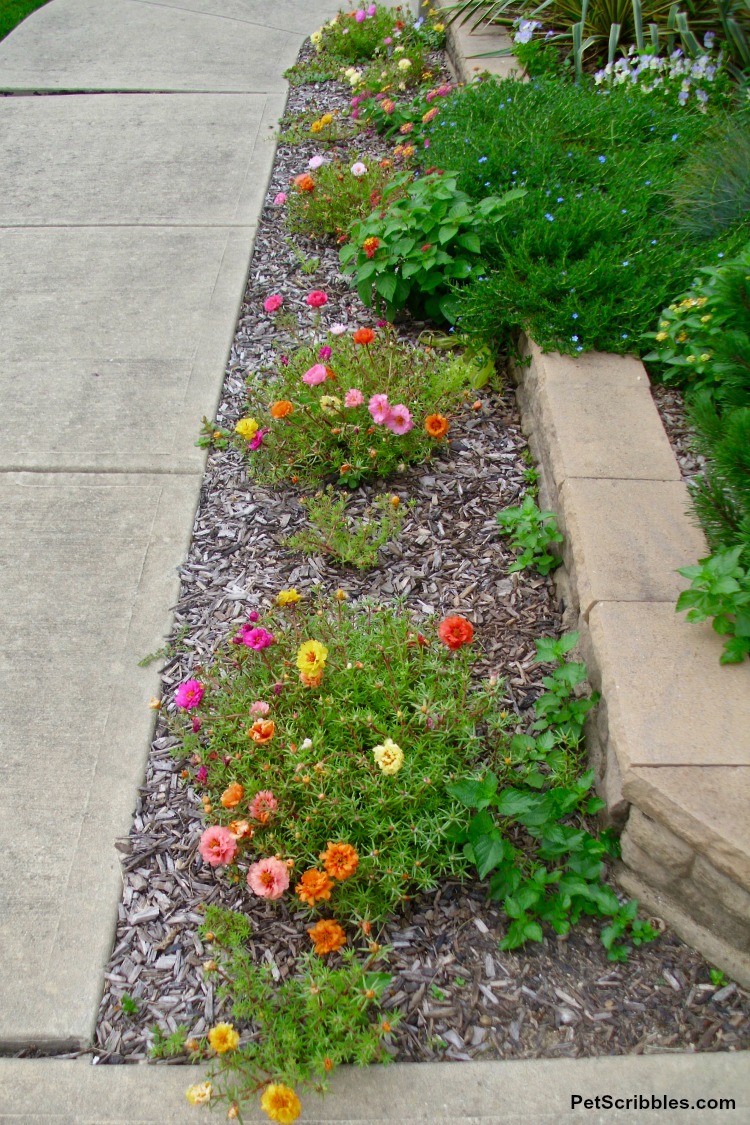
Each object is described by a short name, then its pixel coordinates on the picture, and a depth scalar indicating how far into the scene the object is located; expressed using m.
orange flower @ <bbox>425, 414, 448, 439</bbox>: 2.92
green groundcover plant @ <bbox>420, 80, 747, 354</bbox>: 3.24
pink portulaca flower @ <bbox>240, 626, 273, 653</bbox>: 2.21
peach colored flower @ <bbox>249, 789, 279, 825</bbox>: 2.05
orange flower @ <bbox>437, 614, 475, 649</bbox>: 2.13
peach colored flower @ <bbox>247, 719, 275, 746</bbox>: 2.06
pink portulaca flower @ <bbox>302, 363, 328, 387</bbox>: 2.96
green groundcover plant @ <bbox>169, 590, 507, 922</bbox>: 2.01
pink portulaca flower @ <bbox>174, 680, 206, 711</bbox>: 2.14
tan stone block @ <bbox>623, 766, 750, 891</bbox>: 1.81
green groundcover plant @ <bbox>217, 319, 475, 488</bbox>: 2.99
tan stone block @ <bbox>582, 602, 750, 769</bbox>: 1.99
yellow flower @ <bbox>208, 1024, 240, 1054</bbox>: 1.66
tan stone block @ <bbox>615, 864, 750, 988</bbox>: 1.93
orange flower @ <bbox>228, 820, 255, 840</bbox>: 1.97
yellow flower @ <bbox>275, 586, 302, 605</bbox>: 2.38
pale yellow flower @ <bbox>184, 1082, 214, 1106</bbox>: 1.65
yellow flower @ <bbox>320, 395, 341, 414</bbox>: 2.97
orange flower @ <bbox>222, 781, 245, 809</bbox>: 1.99
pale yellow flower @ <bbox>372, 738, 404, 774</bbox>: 1.99
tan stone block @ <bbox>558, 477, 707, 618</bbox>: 2.41
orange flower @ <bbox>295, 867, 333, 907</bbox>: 1.89
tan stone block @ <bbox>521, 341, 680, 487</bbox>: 2.82
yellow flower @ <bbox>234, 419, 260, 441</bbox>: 2.98
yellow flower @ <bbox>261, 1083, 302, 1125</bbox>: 1.61
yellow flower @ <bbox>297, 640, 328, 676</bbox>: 2.12
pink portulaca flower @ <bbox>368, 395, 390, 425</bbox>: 2.92
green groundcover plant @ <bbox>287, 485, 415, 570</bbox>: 2.80
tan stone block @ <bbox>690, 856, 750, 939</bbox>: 1.84
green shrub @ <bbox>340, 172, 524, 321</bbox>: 3.53
